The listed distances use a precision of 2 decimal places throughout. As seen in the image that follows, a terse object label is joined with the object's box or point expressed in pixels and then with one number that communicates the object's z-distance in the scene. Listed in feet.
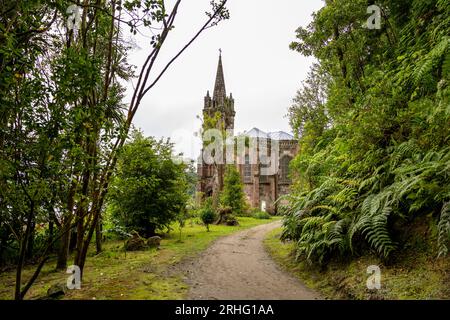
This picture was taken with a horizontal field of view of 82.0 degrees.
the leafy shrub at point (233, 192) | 84.94
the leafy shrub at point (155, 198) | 38.96
